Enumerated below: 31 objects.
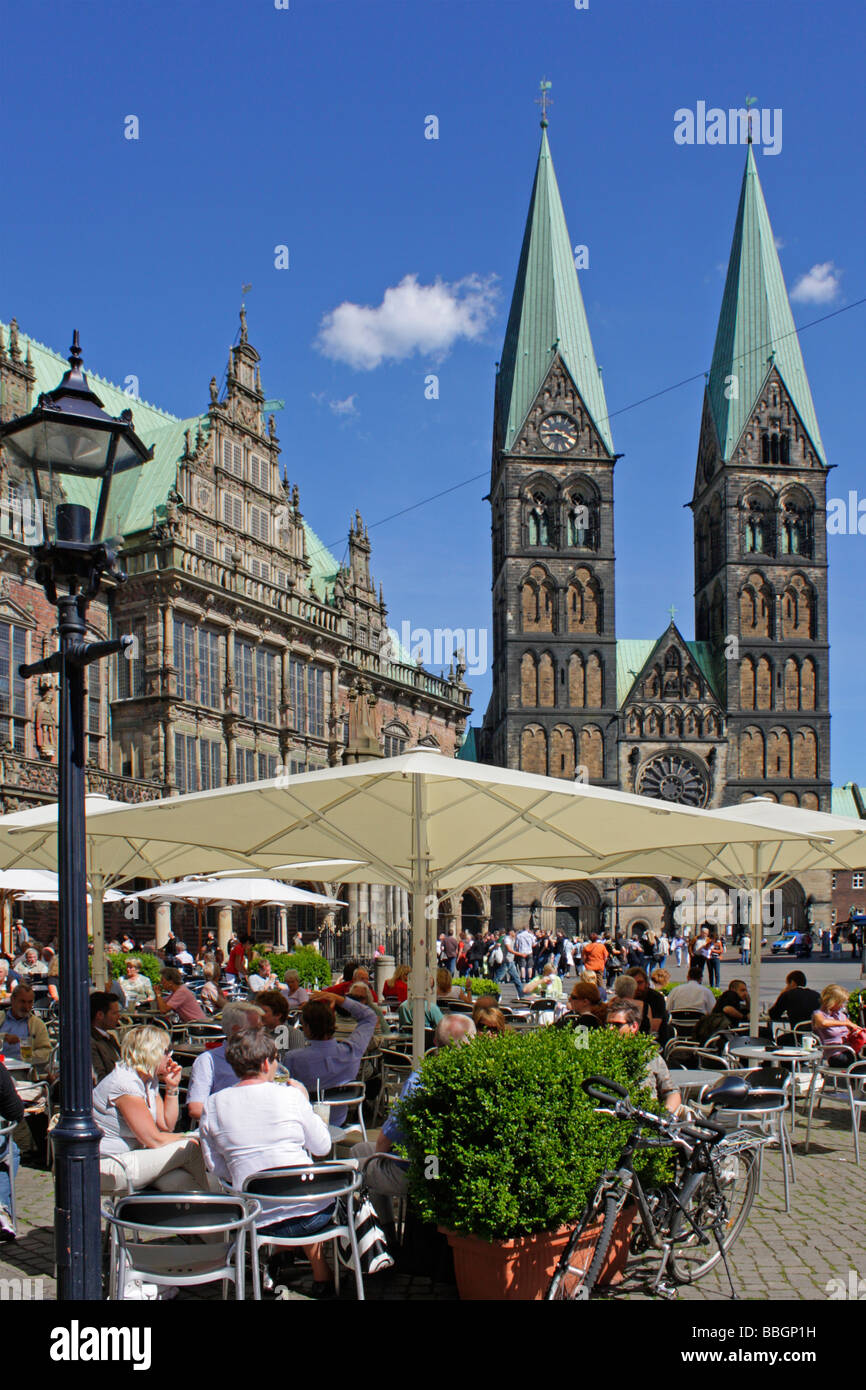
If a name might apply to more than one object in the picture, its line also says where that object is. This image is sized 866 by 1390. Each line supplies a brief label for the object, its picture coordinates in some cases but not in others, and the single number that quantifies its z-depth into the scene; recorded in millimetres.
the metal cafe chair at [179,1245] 4434
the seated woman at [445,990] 12477
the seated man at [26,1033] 9562
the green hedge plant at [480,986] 17156
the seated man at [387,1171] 5625
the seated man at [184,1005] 12102
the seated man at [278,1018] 9500
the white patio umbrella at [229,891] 16359
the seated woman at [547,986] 17344
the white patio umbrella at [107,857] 10945
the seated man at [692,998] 12211
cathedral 63875
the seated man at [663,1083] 6793
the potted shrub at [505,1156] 4875
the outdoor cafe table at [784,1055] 9023
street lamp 4590
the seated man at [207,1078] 6451
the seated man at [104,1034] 7805
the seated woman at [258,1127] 5219
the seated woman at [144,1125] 5785
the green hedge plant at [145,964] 19156
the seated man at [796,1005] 11047
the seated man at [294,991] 13102
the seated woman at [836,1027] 9922
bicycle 4879
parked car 51906
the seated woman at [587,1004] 8711
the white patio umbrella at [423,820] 7137
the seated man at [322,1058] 7711
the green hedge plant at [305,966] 19703
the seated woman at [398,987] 14344
